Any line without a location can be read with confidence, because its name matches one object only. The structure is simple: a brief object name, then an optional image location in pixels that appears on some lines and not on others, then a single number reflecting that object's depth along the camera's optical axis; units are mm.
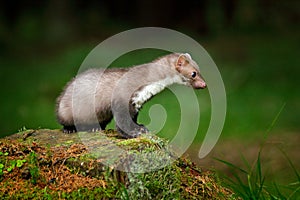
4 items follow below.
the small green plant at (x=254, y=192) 10172
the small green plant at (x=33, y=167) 9461
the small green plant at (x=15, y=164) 9609
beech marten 11719
